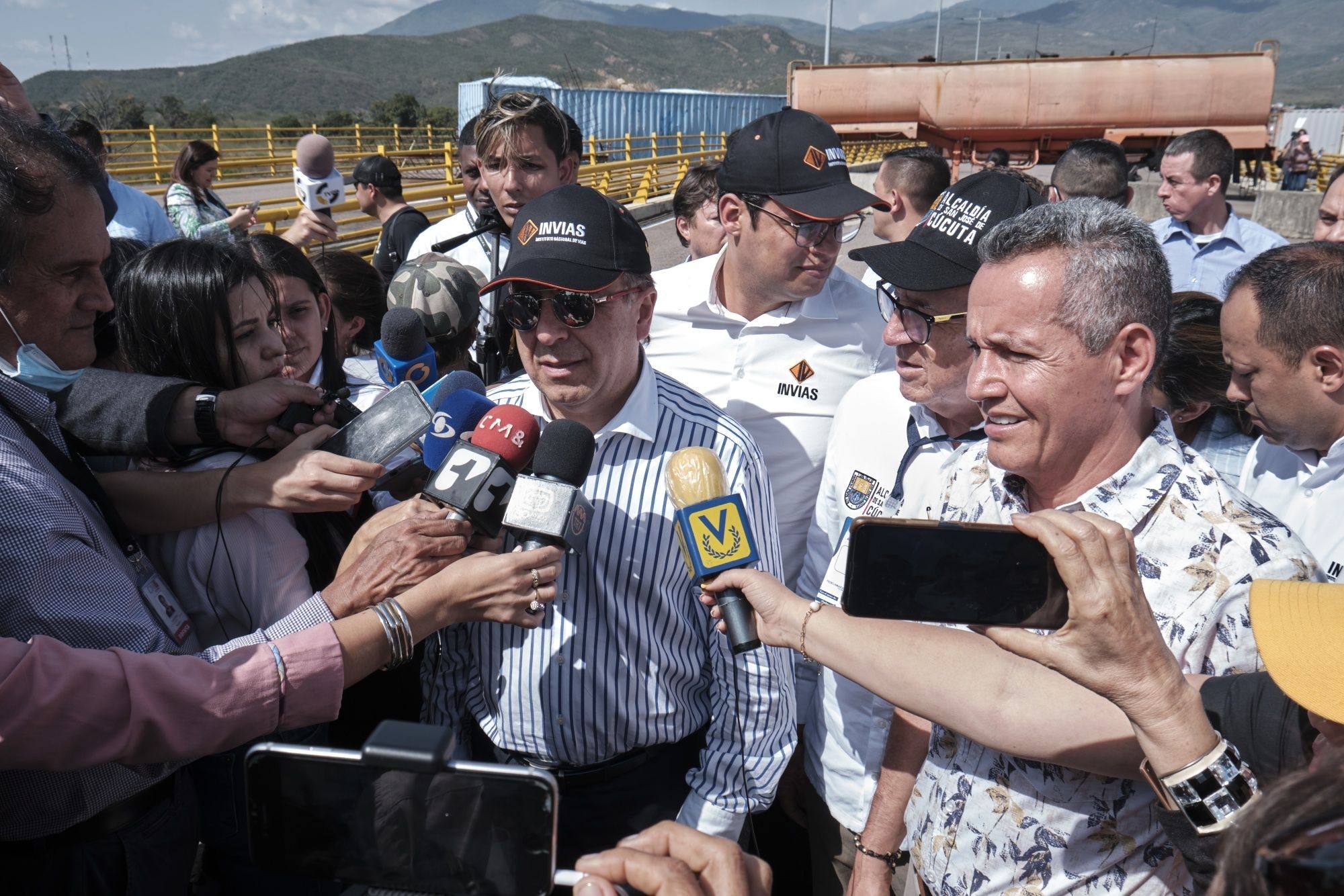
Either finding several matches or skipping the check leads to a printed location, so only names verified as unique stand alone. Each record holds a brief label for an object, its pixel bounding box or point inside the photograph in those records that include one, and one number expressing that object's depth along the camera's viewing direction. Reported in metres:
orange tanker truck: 21.25
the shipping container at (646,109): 32.81
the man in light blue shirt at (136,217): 5.77
